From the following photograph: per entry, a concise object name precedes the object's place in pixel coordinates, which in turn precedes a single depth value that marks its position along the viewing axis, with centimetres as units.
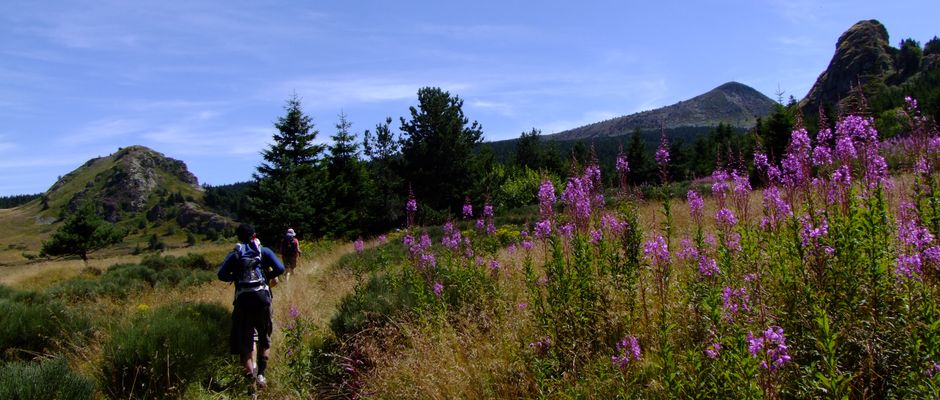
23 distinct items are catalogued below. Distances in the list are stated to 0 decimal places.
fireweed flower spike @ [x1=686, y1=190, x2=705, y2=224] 509
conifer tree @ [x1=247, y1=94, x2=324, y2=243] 3047
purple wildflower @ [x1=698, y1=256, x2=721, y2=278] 395
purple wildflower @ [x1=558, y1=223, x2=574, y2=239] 552
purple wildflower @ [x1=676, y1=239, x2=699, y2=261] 501
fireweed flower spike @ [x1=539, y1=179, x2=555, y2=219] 534
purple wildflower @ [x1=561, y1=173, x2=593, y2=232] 502
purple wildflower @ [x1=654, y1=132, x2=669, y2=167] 494
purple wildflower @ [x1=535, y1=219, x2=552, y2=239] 557
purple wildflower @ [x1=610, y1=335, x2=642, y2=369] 347
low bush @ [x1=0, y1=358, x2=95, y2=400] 450
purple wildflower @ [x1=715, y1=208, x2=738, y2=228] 439
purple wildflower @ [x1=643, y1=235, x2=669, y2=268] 417
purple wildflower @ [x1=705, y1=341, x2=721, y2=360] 278
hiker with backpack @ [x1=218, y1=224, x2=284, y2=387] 656
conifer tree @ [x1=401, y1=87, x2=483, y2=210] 3553
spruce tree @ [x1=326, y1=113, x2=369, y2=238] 3828
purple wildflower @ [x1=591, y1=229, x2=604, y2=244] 520
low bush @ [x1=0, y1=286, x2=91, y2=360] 780
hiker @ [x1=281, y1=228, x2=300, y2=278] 1224
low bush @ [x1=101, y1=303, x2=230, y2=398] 619
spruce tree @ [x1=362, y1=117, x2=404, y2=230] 3788
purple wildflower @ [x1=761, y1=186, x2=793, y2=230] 424
